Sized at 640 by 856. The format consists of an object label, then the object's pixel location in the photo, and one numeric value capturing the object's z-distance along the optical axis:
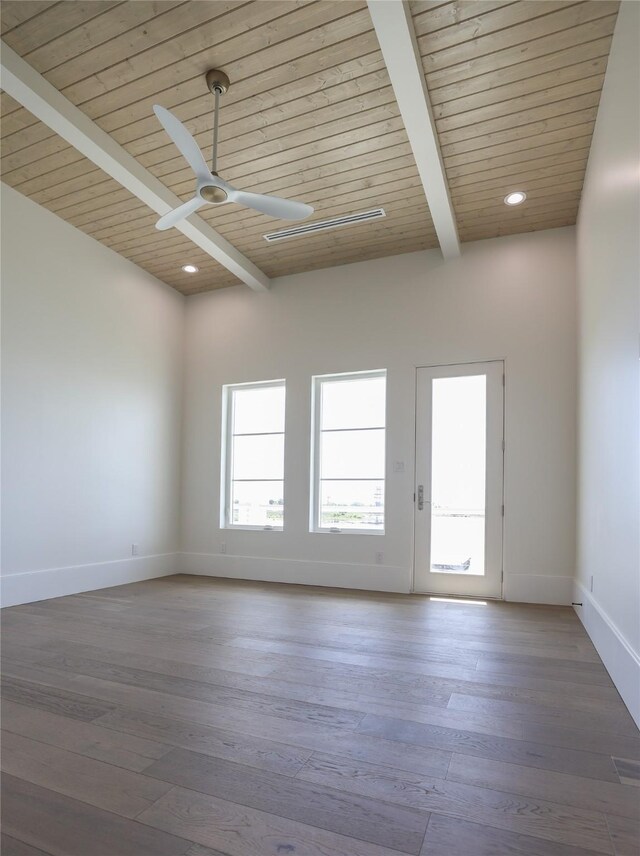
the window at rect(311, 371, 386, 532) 5.46
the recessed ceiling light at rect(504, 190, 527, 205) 4.38
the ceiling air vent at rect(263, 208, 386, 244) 4.76
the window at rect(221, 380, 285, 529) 5.95
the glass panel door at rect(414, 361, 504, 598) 4.87
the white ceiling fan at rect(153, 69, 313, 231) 2.92
